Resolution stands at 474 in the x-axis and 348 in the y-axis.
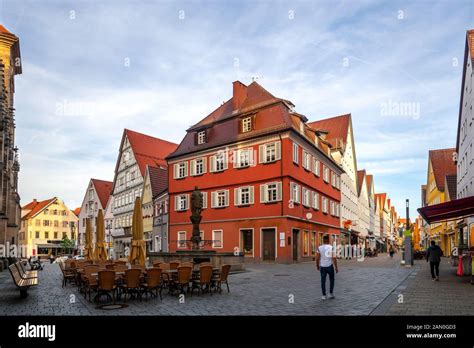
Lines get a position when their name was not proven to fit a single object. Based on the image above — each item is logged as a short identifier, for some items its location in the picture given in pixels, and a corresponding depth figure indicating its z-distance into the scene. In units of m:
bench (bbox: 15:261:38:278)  15.66
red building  34.34
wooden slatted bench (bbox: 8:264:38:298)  12.88
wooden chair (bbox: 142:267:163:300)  12.62
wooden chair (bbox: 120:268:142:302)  12.26
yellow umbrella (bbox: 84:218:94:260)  27.26
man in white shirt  12.21
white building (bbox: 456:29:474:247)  29.64
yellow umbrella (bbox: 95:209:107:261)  25.00
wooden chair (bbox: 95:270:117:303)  11.75
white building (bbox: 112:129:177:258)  59.20
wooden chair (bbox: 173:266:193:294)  13.37
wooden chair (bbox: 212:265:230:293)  14.02
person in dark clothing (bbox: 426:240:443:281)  18.41
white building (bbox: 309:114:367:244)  54.91
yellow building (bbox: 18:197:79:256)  89.88
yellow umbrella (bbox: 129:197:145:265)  18.44
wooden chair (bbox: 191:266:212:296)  13.53
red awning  19.62
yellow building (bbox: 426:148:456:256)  58.79
